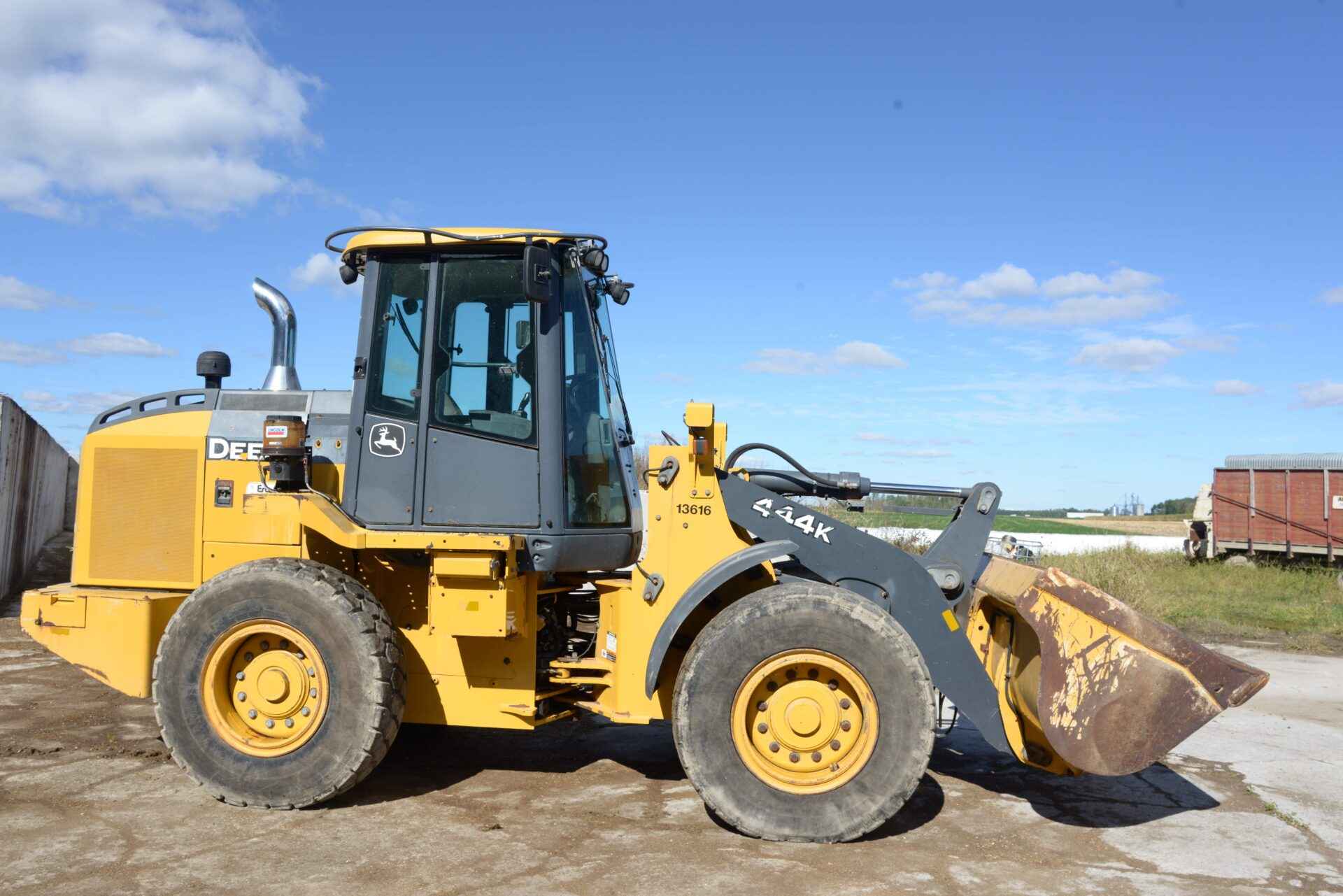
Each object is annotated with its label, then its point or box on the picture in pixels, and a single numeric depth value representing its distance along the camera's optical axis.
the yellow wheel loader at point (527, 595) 4.82
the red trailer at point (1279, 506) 19.28
